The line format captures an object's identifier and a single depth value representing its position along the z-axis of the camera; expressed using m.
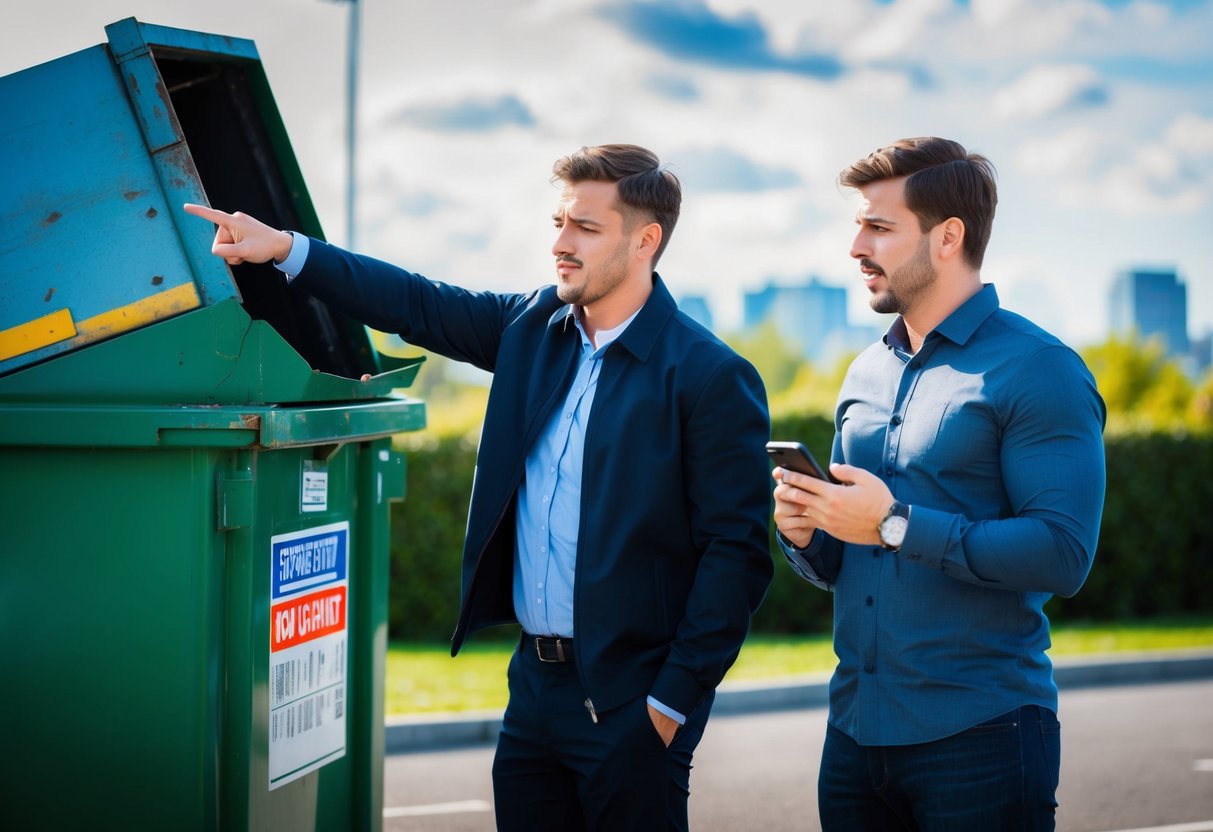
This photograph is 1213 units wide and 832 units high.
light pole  16.33
